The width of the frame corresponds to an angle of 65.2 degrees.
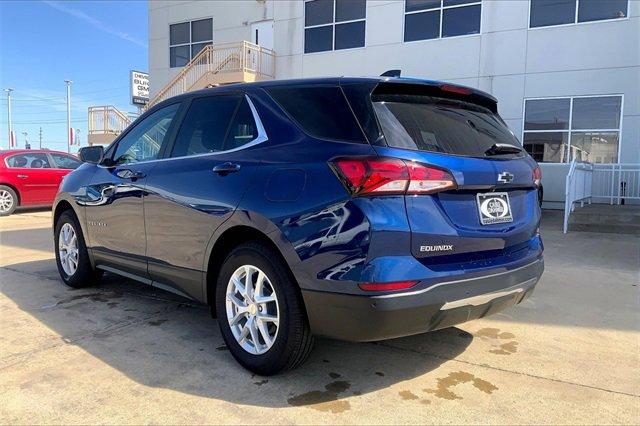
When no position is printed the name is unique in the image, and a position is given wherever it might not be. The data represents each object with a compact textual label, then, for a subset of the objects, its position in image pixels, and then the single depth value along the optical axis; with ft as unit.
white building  39.27
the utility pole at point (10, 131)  148.87
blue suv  8.42
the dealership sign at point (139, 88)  75.82
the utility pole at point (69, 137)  142.66
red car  38.75
